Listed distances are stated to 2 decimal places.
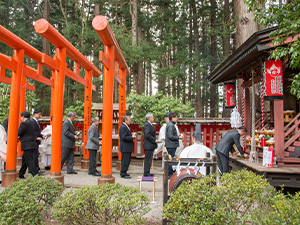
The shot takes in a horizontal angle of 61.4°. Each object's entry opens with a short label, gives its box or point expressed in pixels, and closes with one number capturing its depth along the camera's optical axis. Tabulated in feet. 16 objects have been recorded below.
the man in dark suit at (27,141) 21.81
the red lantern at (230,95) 35.01
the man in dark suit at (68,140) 26.03
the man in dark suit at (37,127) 24.44
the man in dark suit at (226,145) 21.30
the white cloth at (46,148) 29.14
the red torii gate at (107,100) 19.49
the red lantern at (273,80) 20.92
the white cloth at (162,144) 29.81
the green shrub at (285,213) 8.54
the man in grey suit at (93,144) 26.35
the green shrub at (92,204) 10.77
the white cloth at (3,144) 22.08
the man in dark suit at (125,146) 24.53
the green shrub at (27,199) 10.94
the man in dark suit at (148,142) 24.50
